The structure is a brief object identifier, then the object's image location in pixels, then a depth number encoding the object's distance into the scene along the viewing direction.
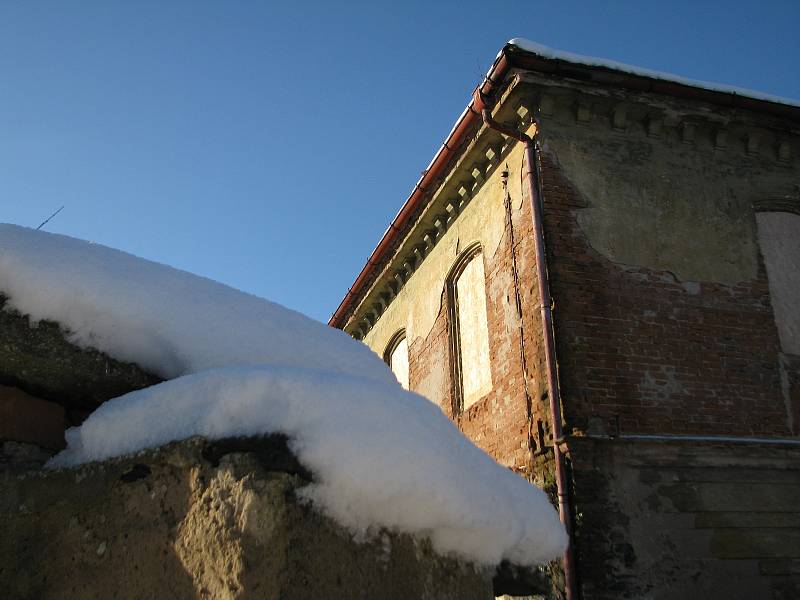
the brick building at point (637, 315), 6.20
